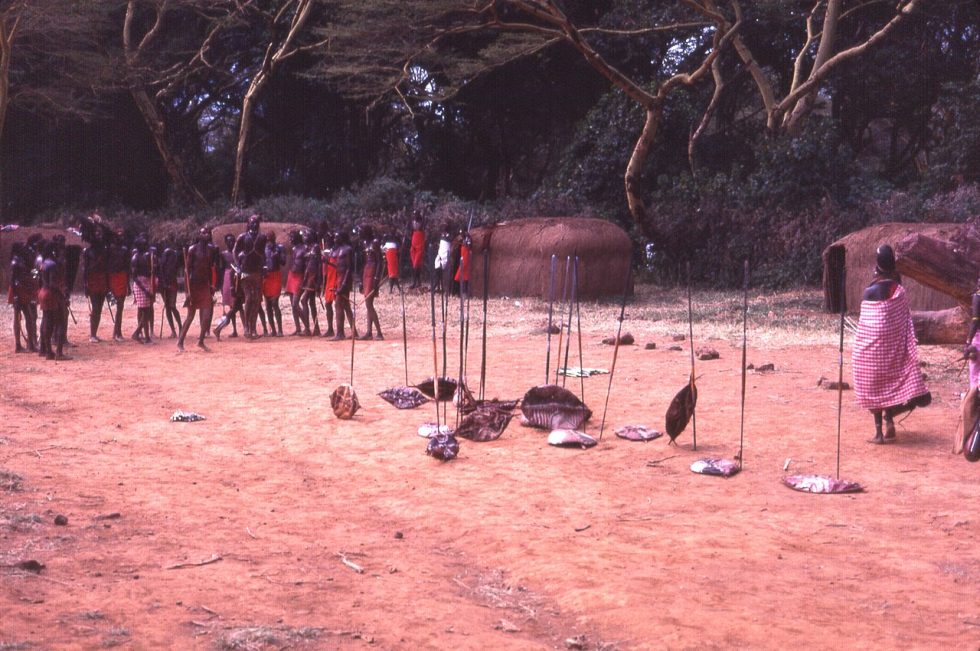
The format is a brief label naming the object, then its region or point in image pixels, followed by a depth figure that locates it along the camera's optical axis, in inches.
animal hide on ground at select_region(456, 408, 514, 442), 353.7
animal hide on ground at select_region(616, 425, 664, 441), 348.8
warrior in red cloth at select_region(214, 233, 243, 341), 575.8
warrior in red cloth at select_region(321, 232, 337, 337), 573.0
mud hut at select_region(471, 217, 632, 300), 760.3
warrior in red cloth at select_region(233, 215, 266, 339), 568.4
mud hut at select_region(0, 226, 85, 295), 869.2
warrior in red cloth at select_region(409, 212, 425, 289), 831.7
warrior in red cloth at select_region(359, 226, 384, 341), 584.6
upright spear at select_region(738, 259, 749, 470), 325.0
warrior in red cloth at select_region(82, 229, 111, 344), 570.6
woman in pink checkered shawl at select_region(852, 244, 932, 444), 341.1
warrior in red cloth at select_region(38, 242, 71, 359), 495.2
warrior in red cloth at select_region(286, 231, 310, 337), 605.6
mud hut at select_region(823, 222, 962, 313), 642.2
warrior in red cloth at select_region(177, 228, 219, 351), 549.0
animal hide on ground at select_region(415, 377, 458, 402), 399.2
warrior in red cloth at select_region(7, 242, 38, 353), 524.4
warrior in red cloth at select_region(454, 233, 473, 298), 720.1
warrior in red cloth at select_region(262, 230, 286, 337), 593.3
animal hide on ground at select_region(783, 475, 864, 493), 289.9
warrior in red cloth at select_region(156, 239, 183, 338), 565.3
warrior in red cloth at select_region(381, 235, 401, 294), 797.2
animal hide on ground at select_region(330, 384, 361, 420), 379.6
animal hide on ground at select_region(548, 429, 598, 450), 341.4
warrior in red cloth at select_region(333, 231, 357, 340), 559.8
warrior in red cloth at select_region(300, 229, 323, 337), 585.6
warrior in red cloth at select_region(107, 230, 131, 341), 575.2
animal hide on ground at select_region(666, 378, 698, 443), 334.6
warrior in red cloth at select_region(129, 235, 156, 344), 568.4
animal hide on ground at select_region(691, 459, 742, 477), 308.6
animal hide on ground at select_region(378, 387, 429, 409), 404.8
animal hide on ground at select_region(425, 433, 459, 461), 325.4
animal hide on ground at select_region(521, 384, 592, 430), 361.4
